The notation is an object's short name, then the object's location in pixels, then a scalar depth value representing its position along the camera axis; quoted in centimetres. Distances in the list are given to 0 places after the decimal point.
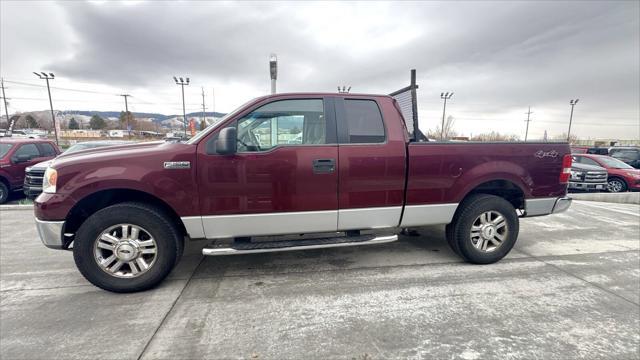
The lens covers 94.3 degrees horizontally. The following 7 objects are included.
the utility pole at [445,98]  4634
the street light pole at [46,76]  3241
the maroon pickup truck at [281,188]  291
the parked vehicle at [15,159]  788
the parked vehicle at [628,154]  1373
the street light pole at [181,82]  3819
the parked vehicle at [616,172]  1059
